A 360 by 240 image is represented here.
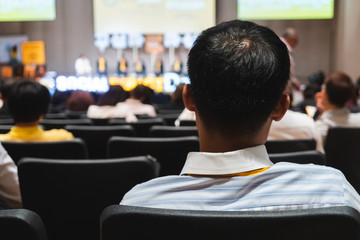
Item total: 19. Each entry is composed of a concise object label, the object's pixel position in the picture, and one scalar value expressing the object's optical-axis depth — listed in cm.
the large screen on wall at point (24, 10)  1063
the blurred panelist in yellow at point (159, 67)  1284
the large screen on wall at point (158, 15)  1190
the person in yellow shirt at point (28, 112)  252
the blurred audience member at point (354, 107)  414
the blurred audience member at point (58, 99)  875
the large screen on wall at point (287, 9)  989
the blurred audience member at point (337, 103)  312
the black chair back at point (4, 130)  304
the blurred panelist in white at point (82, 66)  1280
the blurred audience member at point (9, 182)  175
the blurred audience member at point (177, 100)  532
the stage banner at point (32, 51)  1347
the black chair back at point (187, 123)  359
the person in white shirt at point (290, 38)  545
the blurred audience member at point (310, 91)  746
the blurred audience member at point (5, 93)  444
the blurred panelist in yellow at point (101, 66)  1277
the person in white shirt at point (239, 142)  83
